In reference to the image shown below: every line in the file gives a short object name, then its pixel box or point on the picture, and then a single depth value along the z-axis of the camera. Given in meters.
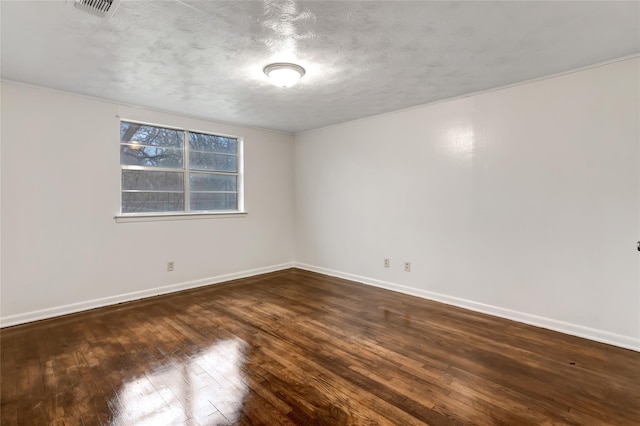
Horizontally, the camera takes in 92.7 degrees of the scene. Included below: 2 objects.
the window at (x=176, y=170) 3.85
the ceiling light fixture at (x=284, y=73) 2.62
